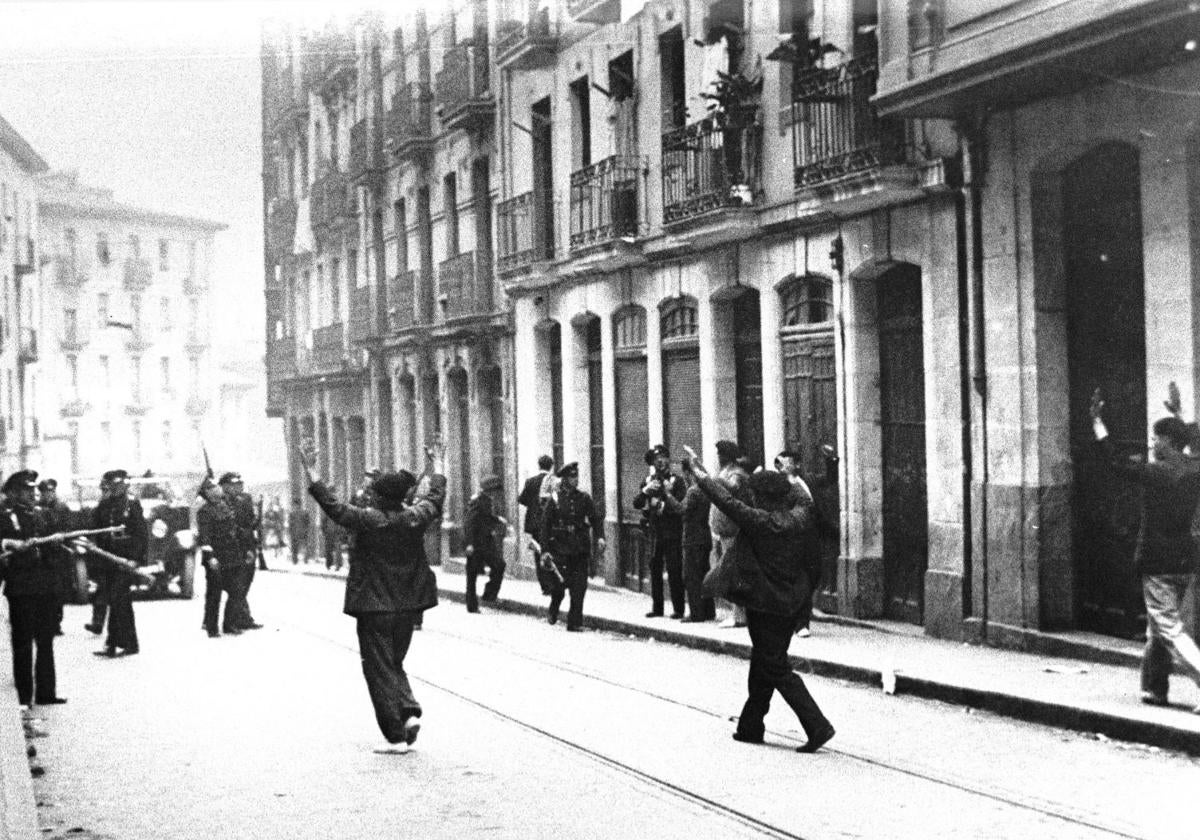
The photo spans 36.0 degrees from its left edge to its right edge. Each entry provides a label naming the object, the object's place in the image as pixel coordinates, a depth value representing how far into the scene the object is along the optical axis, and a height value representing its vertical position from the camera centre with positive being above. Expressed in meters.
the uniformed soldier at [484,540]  23.11 -1.26
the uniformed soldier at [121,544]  18.22 -0.95
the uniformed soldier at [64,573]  14.26 -0.96
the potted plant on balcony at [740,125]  21.12 +3.57
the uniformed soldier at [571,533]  19.89 -1.02
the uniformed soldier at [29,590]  13.95 -1.04
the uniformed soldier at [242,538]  20.94 -1.03
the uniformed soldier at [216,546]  20.62 -1.10
